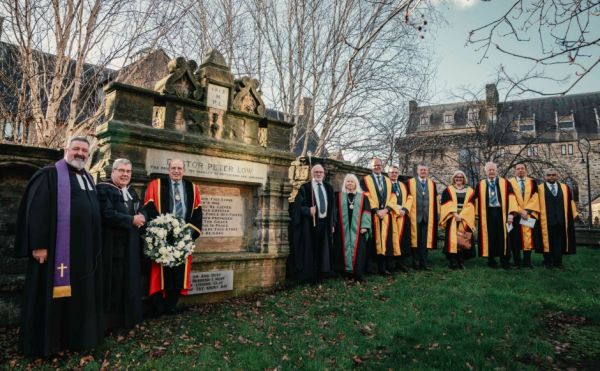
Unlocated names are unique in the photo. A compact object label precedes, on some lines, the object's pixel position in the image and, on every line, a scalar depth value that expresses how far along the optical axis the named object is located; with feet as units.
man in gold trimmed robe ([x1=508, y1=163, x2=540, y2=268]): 28.43
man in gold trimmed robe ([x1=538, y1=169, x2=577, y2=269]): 28.60
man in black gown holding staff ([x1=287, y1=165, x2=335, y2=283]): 23.31
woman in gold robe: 27.96
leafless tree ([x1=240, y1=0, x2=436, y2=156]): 39.70
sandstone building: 112.68
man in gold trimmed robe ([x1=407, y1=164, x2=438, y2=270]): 28.02
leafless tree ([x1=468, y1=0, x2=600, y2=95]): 9.72
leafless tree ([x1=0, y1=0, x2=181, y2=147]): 24.21
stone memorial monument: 18.12
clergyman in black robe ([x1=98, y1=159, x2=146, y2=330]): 15.11
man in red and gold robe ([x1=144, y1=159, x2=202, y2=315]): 17.28
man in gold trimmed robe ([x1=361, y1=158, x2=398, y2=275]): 26.27
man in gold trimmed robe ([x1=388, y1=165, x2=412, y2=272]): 27.25
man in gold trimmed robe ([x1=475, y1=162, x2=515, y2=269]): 28.22
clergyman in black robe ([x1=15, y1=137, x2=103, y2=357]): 12.51
